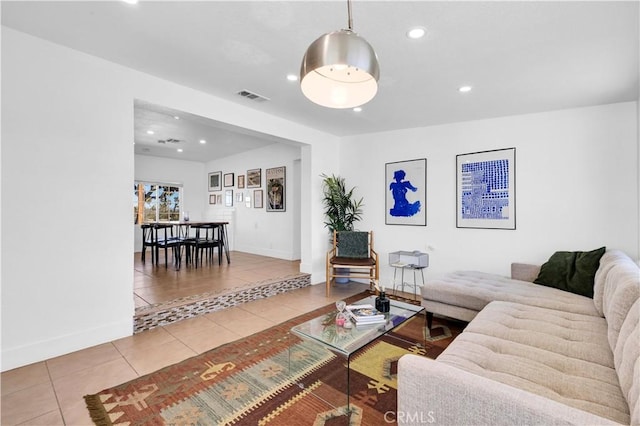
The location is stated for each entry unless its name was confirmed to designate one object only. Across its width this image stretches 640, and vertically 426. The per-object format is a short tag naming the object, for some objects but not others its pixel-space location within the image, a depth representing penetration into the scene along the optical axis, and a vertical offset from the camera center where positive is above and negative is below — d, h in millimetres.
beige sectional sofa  1072 -773
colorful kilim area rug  1777 -1228
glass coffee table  1948 -885
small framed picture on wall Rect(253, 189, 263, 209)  7117 +390
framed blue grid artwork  3812 +335
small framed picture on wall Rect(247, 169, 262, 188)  7094 +885
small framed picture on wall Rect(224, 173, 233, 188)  7864 +937
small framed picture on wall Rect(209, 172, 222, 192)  8258 +942
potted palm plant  4996 +135
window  7738 +339
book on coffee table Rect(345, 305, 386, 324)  2352 -836
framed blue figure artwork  4496 +342
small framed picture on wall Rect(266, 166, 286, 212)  6555 +571
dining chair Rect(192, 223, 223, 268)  5520 -562
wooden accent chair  4642 -557
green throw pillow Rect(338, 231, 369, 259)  4758 -493
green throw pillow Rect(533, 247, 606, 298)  2803 -585
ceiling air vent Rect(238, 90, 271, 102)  3277 +1370
